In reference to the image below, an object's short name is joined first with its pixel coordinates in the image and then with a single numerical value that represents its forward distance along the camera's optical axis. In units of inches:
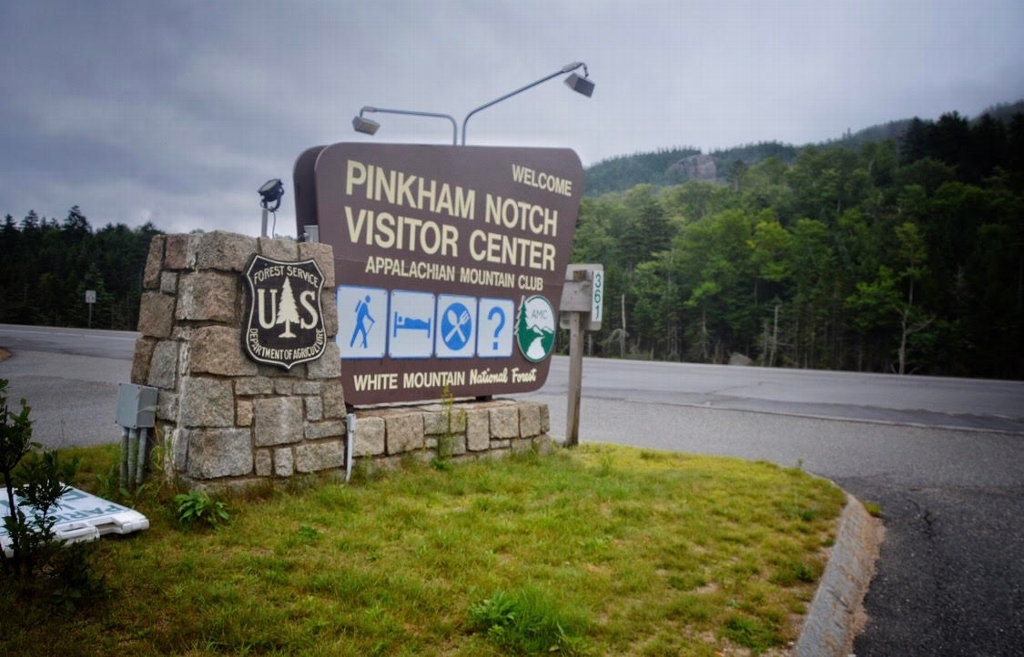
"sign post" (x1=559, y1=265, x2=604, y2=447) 315.0
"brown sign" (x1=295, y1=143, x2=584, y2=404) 218.5
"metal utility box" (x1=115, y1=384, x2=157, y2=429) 175.3
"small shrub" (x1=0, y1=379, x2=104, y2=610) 108.7
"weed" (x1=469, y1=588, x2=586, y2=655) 111.7
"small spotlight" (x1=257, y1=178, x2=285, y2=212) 220.4
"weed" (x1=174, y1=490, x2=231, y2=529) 153.9
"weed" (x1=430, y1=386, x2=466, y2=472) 230.7
